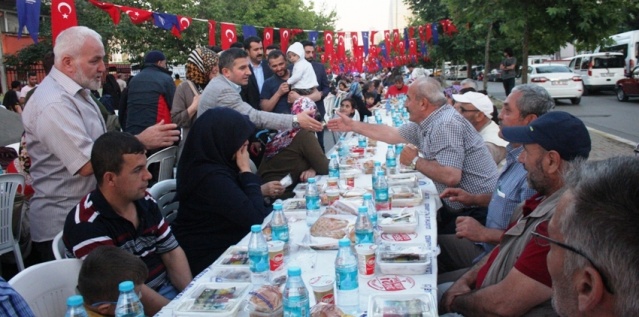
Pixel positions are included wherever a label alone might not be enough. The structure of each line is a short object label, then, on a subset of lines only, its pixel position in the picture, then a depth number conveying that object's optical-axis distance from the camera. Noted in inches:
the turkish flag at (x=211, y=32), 446.6
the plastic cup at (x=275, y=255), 99.5
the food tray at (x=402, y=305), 77.2
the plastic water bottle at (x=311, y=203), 134.4
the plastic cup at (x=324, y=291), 82.4
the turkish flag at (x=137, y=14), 365.3
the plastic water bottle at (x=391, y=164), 186.2
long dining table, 87.7
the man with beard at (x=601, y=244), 46.0
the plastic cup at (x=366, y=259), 94.1
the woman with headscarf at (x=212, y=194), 124.6
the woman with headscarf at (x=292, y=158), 189.5
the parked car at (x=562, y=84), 709.3
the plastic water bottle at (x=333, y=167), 176.9
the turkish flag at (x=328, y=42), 618.8
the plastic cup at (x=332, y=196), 148.1
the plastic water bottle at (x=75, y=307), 67.4
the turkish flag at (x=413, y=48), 754.4
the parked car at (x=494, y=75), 1520.7
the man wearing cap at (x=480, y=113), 200.5
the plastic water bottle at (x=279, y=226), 112.8
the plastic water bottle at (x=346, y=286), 84.0
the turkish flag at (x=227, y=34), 434.9
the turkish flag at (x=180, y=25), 409.4
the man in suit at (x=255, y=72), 270.5
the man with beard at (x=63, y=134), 119.3
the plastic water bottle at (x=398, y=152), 198.7
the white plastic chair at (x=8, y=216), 149.2
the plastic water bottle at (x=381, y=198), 140.6
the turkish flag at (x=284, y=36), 548.7
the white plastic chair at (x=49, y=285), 85.0
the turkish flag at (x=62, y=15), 246.6
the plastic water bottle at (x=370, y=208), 122.7
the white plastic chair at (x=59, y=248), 104.9
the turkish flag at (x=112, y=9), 334.6
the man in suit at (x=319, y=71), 318.0
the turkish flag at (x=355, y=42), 666.6
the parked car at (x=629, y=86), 706.2
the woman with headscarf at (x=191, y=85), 219.6
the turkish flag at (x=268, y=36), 522.0
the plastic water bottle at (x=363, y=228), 107.7
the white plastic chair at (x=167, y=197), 151.9
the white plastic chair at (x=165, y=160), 198.4
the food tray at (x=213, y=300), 81.0
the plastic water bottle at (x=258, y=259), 94.2
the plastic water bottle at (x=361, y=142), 254.1
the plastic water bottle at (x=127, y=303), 73.7
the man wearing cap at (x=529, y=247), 85.9
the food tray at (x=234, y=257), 104.0
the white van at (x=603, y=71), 853.8
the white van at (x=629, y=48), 874.1
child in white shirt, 270.7
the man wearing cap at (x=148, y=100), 226.7
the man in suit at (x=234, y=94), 188.4
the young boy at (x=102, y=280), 85.5
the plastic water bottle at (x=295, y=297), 74.7
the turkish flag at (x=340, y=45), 650.8
